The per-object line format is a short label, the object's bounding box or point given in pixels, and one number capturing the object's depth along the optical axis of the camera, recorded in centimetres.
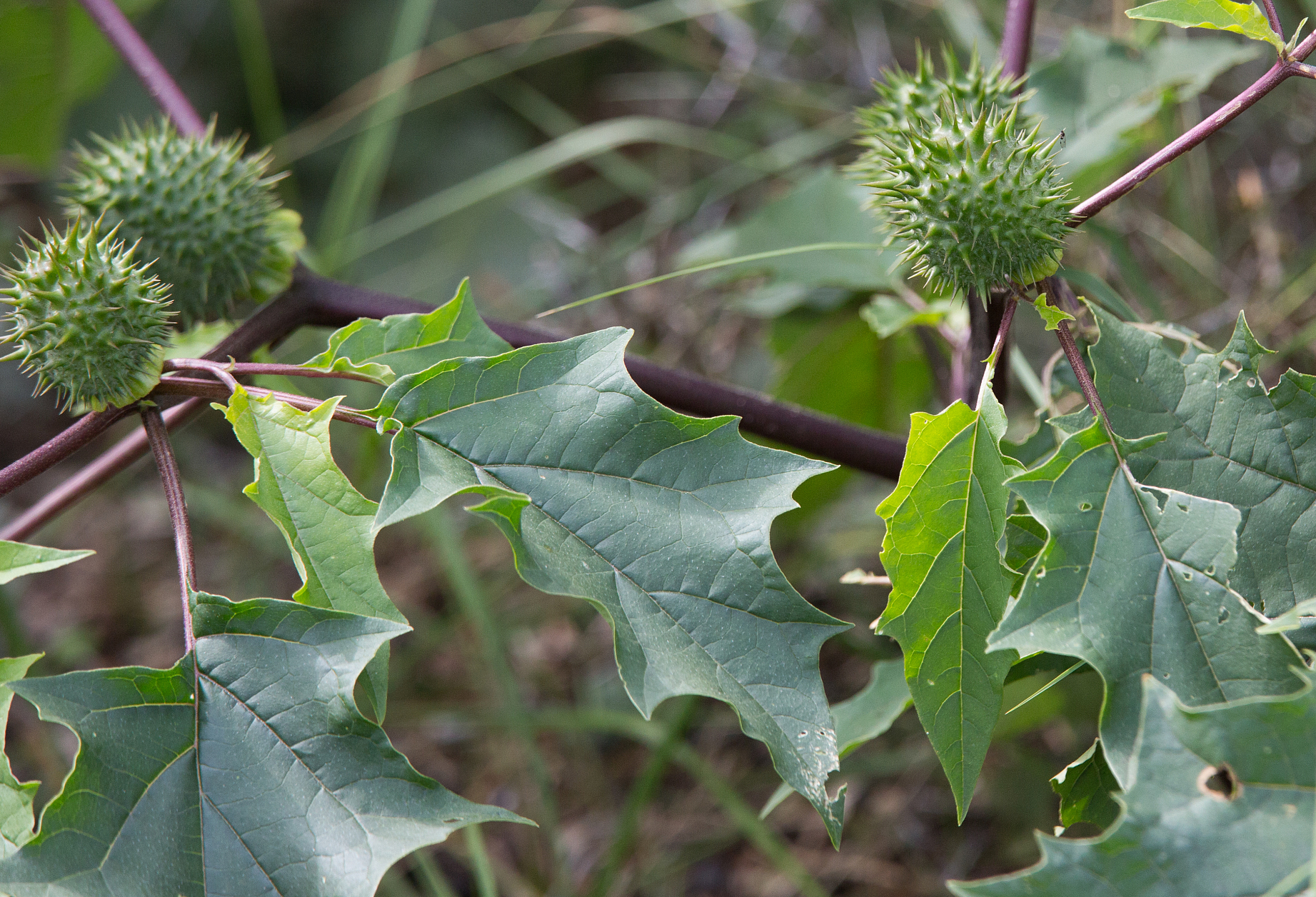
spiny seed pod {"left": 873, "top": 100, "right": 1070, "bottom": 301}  107
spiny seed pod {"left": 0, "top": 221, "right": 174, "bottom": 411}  108
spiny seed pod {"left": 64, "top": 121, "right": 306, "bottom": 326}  113
